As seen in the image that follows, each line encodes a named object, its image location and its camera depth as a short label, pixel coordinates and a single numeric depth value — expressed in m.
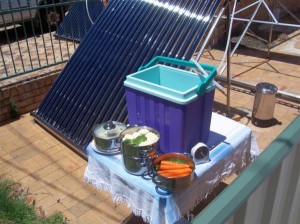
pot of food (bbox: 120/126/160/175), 1.90
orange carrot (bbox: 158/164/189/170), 1.86
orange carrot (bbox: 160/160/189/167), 1.88
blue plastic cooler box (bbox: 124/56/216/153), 1.92
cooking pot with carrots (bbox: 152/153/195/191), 1.81
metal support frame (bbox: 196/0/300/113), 3.48
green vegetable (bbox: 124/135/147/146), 1.95
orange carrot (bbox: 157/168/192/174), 1.84
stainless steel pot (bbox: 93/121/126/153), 2.15
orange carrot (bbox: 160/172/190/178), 1.81
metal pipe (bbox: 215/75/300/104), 4.35
